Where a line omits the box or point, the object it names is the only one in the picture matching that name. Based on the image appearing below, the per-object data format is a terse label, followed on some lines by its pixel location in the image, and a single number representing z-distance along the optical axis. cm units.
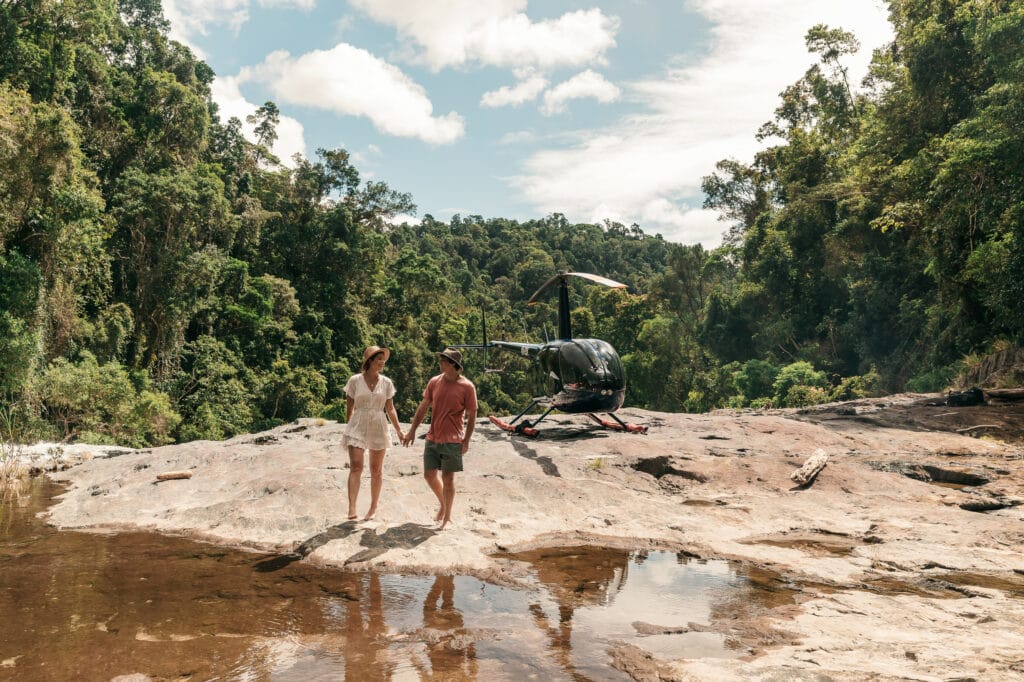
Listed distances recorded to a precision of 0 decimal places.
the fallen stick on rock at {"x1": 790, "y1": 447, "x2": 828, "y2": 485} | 728
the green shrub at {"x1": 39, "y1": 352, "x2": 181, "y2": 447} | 1658
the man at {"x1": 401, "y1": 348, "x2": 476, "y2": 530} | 543
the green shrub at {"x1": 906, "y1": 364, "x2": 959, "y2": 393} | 1950
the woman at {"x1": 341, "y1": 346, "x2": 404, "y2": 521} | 552
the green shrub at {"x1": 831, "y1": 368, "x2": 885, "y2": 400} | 2738
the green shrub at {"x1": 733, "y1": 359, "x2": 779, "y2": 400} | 3184
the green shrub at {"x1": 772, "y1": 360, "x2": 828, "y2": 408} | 2852
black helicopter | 991
